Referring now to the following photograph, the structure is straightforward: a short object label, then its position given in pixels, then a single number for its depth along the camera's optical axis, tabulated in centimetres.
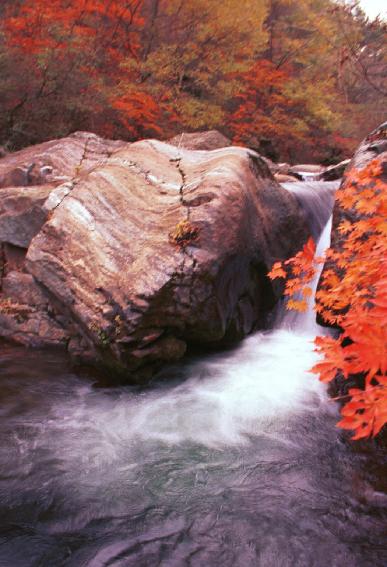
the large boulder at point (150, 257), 415
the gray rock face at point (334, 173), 1281
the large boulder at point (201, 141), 1134
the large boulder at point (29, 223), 550
